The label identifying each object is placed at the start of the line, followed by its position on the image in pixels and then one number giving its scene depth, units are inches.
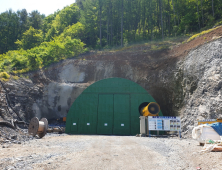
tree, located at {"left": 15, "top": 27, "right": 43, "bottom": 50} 2101.4
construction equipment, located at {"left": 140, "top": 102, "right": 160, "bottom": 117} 790.5
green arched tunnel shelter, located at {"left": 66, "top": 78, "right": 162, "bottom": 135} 932.6
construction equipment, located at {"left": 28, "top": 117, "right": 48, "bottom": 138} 640.2
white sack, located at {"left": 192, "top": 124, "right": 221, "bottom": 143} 416.5
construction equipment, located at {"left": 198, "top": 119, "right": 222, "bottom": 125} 623.0
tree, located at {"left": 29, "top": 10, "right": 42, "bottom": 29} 2533.7
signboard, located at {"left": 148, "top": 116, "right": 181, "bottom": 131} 741.9
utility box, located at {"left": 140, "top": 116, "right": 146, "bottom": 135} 786.4
